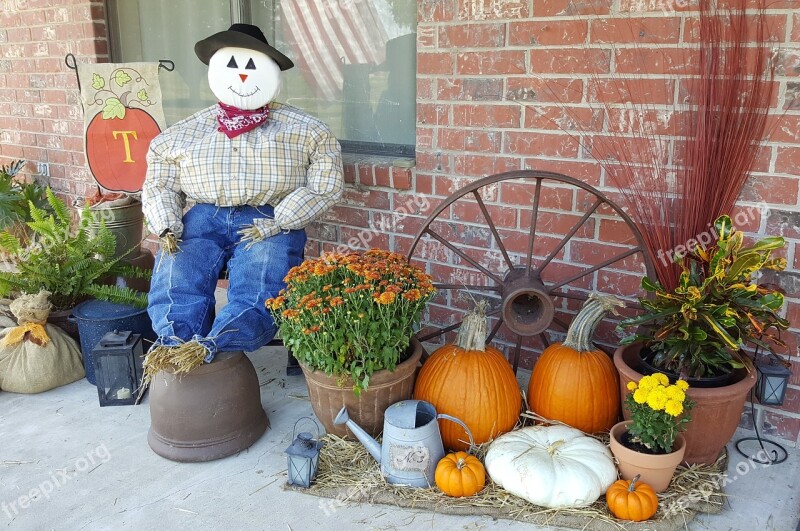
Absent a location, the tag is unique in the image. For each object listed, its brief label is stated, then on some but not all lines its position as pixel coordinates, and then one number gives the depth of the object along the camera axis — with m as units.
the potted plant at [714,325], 1.86
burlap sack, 2.64
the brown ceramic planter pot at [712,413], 1.91
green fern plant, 2.81
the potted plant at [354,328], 2.02
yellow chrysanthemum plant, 1.78
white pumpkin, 1.87
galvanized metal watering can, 1.97
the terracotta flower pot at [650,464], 1.86
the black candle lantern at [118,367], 2.49
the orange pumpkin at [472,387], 2.13
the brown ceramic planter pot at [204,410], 2.15
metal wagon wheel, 2.19
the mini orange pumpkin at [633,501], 1.81
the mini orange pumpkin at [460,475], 1.94
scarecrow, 2.41
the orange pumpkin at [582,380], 2.14
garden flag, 3.15
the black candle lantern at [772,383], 2.02
